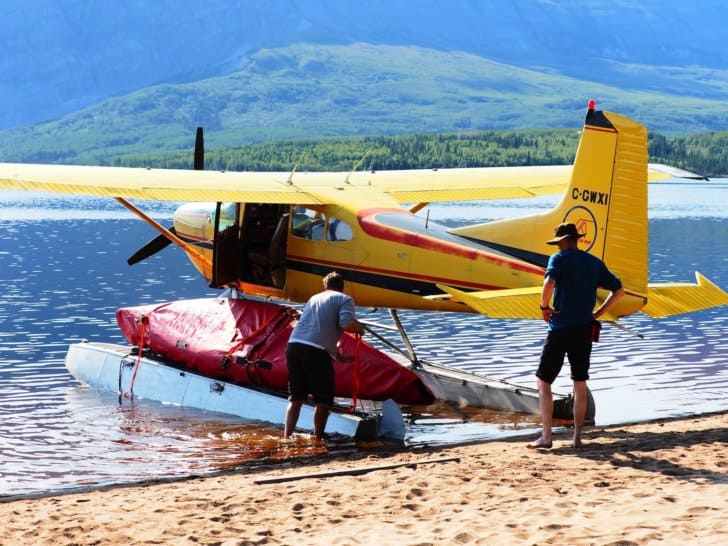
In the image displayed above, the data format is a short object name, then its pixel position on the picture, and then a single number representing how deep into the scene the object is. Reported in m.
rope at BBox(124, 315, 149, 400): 13.61
